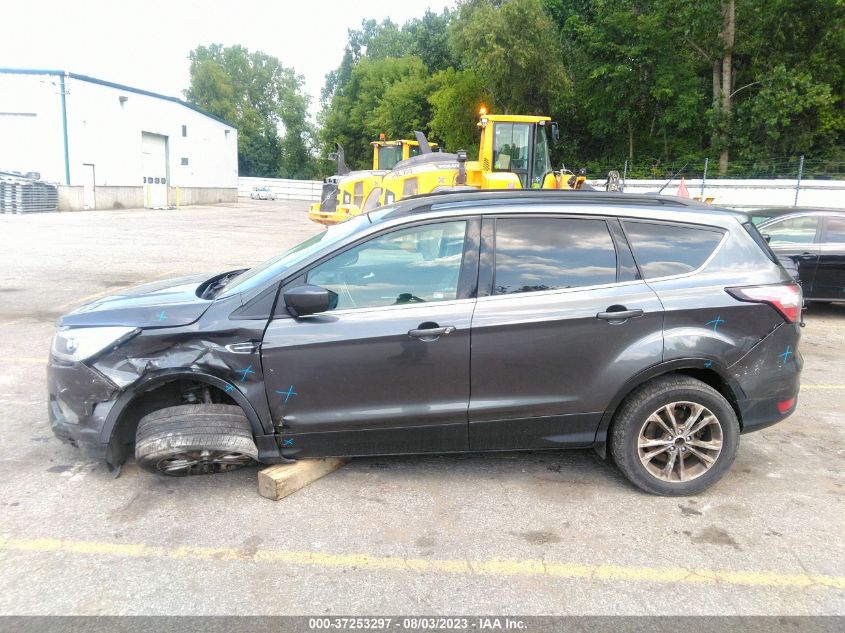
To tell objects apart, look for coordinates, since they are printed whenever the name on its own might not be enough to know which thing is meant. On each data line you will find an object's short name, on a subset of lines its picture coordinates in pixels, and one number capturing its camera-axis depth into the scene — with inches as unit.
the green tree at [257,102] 3171.8
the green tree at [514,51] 1380.4
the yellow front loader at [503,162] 531.8
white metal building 1277.1
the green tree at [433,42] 2110.4
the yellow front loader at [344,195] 651.5
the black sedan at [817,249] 335.9
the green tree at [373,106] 2020.2
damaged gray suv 141.8
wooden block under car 145.2
